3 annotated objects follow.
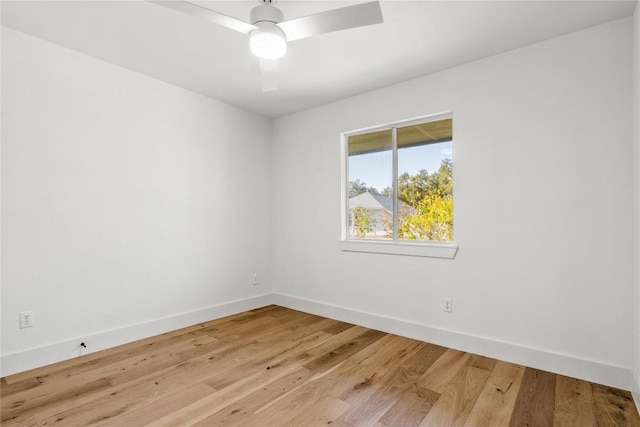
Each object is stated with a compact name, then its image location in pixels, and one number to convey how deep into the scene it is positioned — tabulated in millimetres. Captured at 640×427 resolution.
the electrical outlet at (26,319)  2344
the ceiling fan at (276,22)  1581
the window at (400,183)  3018
